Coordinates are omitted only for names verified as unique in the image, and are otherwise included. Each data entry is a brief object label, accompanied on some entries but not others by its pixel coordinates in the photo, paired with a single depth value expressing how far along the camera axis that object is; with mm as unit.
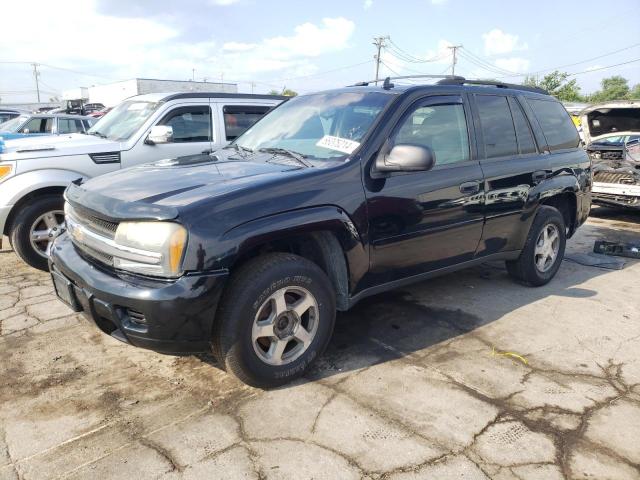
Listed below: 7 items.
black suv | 2580
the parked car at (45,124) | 10922
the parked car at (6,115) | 15394
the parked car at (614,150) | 7746
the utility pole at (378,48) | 55781
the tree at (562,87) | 45125
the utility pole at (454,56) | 59444
